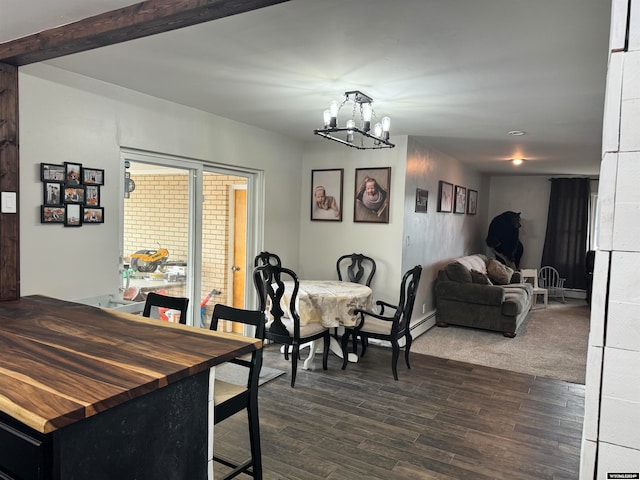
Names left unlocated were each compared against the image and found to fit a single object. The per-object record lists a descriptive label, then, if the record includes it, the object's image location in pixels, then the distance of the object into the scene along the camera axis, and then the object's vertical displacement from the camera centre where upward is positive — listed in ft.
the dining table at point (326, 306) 12.98 -2.62
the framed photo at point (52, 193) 9.48 +0.29
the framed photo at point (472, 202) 24.98 +1.13
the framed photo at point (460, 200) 22.62 +1.08
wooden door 15.53 -1.10
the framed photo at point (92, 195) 10.27 +0.29
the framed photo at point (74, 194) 9.84 +0.31
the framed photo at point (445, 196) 19.81 +1.09
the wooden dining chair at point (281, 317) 12.07 -2.88
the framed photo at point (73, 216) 9.88 -0.19
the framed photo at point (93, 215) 10.28 -0.15
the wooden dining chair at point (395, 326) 12.83 -3.23
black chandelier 10.14 +2.31
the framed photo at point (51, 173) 9.38 +0.72
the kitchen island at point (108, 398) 4.11 -1.82
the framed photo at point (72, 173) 9.80 +0.76
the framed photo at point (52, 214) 9.43 -0.15
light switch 8.41 +0.06
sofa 18.24 -3.32
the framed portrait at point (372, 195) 16.29 +0.84
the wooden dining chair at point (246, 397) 6.45 -2.68
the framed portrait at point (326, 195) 17.25 +0.83
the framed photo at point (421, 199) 17.21 +0.79
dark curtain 27.32 -0.22
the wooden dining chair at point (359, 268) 16.58 -1.87
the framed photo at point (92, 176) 10.19 +0.73
